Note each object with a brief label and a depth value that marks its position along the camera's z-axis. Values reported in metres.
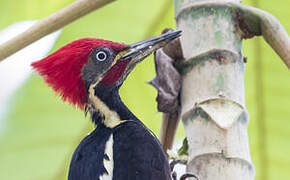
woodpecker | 4.51
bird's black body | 4.47
